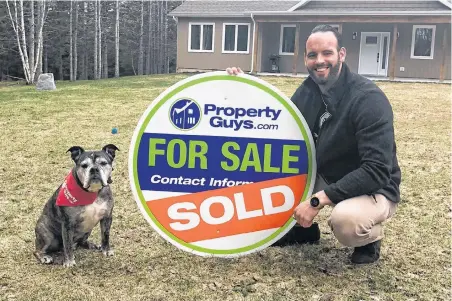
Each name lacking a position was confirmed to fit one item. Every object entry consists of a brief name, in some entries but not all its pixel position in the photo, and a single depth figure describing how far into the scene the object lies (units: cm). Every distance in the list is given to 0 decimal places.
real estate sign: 337
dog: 325
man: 318
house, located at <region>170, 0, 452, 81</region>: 2080
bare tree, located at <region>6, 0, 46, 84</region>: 2192
